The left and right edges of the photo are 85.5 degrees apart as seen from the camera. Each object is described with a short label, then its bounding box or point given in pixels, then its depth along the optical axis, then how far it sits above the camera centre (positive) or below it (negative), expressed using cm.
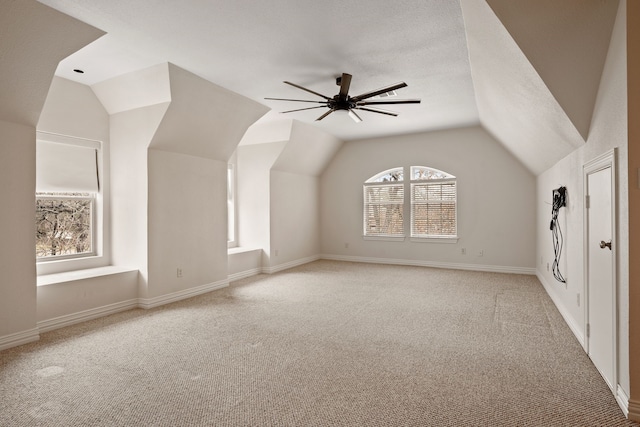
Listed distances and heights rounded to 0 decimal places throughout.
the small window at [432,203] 721 +16
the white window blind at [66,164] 413 +63
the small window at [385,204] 773 +16
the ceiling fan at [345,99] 367 +132
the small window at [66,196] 418 +23
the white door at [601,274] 237 -49
